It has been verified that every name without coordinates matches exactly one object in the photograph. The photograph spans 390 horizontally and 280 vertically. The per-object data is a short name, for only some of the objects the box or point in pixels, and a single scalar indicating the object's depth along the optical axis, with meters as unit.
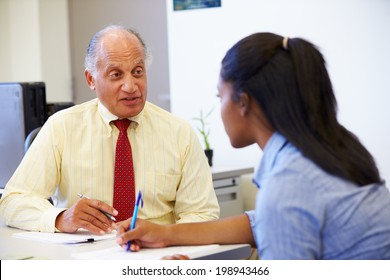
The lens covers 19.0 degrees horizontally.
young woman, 2.16
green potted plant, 4.30
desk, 2.46
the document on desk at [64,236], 2.59
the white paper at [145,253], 2.43
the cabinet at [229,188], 4.02
